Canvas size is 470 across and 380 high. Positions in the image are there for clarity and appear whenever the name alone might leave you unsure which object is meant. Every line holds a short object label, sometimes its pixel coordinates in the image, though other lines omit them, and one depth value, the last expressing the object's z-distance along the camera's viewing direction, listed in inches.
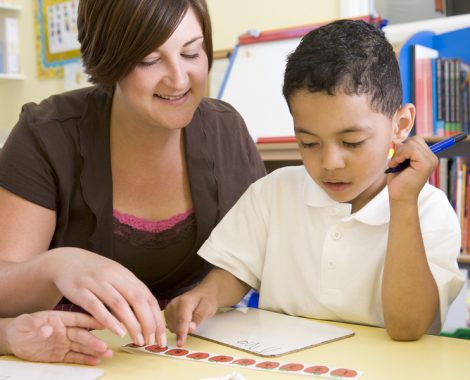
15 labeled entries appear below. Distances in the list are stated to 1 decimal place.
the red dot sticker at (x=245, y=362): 30.0
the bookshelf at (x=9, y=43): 158.4
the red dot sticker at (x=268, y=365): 29.5
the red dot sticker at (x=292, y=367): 29.2
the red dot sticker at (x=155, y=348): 32.6
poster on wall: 155.0
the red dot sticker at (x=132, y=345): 33.1
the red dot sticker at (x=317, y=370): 28.7
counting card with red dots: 28.5
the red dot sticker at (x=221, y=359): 30.8
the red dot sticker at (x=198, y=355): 31.4
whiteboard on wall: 107.7
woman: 45.9
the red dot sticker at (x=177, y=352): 32.1
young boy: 36.9
